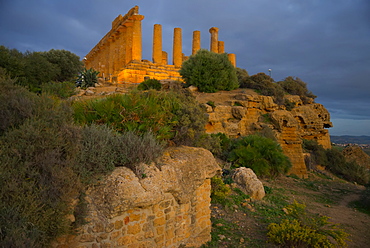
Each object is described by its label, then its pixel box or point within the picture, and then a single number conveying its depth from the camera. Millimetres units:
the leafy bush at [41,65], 13578
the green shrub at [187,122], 5258
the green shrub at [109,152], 3146
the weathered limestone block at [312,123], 18438
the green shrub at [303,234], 4582
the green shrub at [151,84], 16422
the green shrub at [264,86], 18438
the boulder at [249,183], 7156
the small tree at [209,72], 18391
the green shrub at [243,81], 21392
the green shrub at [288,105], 18344
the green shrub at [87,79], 20009
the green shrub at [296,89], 23328
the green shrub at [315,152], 15469
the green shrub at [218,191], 6285
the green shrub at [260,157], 9711
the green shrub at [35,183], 2375
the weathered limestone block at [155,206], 3021
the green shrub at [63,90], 11637
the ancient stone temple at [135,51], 25062
